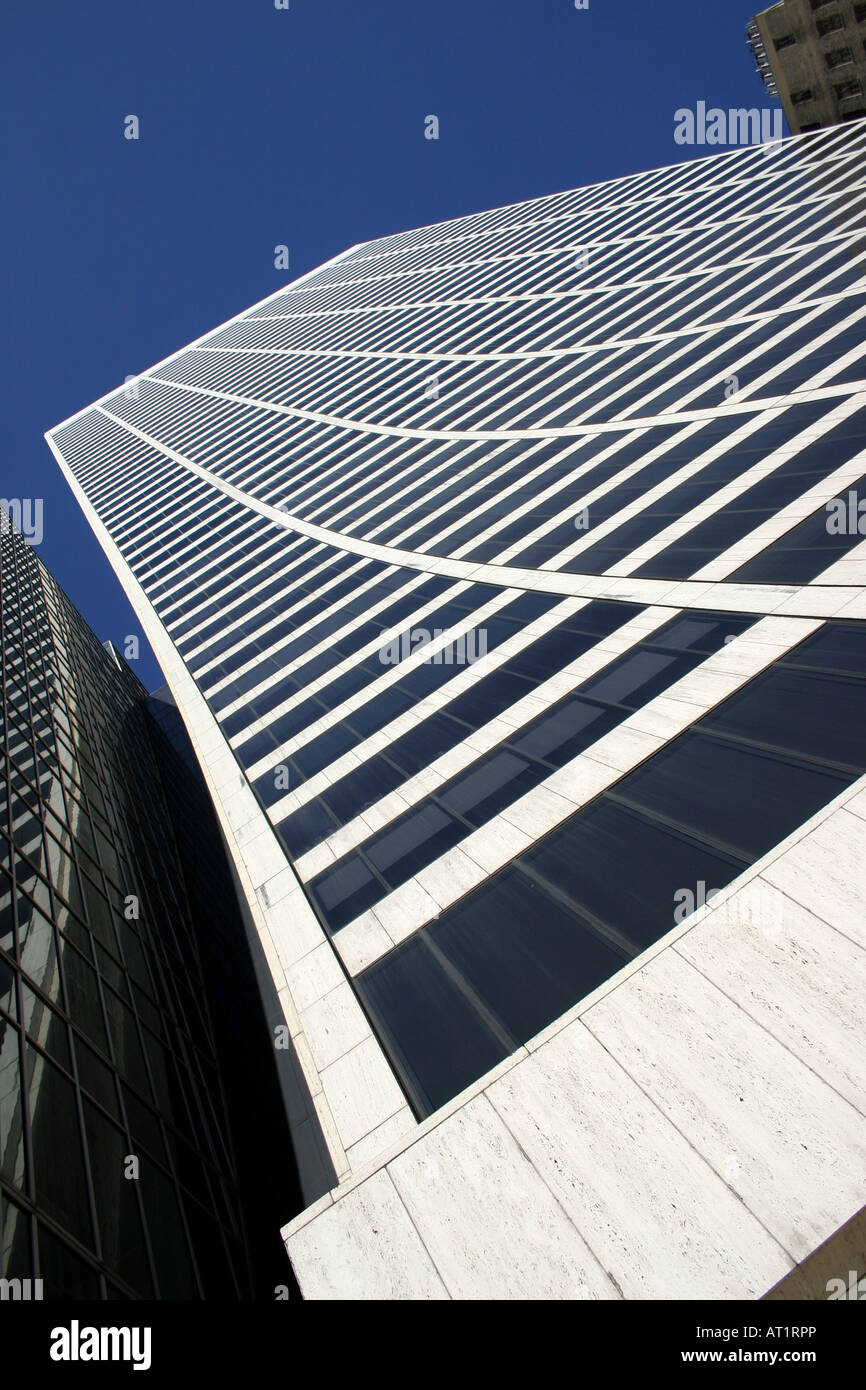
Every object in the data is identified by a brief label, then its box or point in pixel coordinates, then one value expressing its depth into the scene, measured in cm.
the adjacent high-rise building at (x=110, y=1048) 995
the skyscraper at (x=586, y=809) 728
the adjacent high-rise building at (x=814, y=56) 5775
